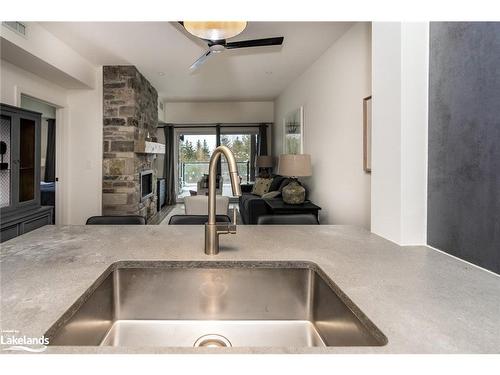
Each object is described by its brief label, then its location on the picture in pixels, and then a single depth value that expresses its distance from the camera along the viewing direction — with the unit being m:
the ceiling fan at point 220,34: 2.13
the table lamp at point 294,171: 3.81
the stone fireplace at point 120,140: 4.68
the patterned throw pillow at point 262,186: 5.97
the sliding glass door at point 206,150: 8.35
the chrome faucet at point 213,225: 1.10
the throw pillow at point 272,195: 5.07
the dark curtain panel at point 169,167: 8.23
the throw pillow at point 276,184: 5.52
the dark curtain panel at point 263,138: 8.07
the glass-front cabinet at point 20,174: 2.69
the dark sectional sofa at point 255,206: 4.60
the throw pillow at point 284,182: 5.03
